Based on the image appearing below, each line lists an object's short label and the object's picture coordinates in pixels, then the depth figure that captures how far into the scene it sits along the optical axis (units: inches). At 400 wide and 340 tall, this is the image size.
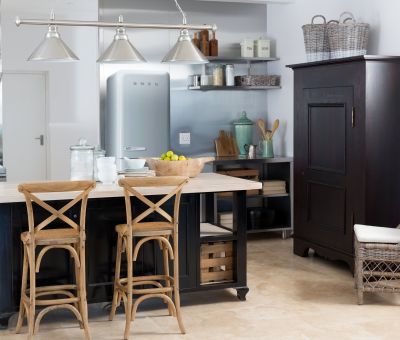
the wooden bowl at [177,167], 208.2
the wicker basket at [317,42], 259.3
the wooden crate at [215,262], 205.3
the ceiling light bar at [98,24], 188.9
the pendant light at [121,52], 191.9
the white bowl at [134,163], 214.7
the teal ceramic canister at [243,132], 317.7
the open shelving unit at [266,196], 299.0
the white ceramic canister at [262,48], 316.8
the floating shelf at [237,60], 307.3
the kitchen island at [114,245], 183.0
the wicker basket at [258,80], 310.3
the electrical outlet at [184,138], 316.5
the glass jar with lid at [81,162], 202.1
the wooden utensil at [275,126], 315.9
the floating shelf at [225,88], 306.0
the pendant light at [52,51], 186.9
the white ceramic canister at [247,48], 315.6
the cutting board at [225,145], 318.3
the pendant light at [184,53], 194.4
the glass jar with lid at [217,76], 309.0
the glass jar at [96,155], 207.6
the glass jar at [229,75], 309.7
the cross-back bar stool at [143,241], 174.4
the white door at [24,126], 293.7
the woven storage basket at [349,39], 243.6
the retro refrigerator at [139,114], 280.7
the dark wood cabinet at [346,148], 226.5
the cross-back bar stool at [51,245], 165.9
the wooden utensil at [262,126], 318.0
